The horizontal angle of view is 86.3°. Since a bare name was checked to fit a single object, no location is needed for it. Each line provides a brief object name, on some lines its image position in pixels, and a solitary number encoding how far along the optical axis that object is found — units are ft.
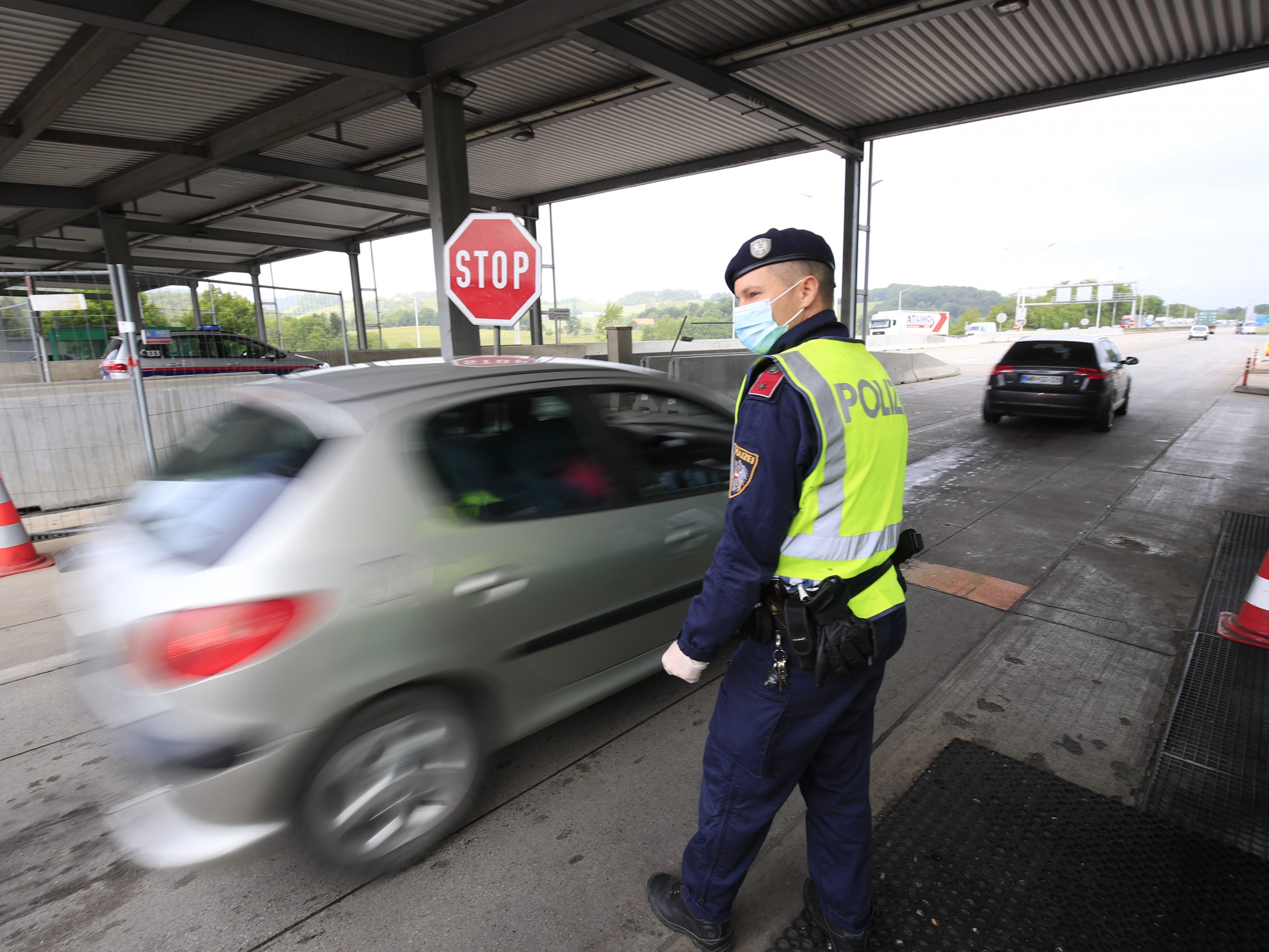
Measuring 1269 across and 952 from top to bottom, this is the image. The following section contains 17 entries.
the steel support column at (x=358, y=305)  86.22
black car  33.35
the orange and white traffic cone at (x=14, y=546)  17.28
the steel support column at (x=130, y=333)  18.93
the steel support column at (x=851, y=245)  47.24
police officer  5.08
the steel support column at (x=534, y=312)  66.03
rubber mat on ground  6.52
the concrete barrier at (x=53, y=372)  22.59
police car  42.73
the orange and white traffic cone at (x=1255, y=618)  12.07
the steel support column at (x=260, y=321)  50.72
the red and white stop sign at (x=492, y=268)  18.60
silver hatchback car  6.18
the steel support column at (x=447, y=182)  29.12
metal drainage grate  8.02
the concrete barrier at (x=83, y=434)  22.07
